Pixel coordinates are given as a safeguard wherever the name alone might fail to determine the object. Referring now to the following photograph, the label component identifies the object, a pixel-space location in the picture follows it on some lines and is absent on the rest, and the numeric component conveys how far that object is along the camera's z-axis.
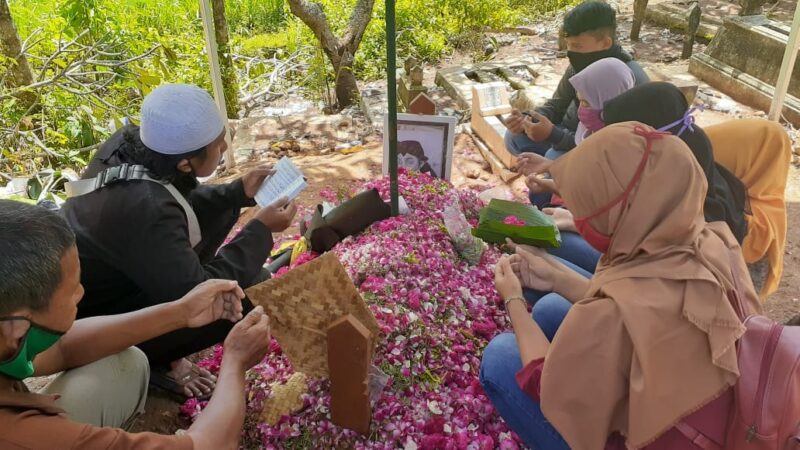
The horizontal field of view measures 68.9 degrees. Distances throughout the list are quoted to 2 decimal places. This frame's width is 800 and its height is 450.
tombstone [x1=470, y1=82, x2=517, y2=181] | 5.43
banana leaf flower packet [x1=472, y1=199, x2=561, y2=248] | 3.02
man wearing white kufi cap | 2.22
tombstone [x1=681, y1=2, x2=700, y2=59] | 7.93
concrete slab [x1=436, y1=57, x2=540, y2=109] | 7.34
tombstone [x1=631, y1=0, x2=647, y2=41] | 9.02
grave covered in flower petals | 2.29
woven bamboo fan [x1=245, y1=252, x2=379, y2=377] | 2.11
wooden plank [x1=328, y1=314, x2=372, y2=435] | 1.88
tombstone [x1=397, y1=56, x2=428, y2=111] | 6.13
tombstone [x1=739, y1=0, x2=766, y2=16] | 8.73
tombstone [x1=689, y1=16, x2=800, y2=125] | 6.25
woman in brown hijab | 1.62
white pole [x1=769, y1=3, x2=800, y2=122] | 5.13
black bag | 3.40
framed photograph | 4.05
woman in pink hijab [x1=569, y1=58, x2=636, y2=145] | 3.34
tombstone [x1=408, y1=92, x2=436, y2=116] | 4.24
